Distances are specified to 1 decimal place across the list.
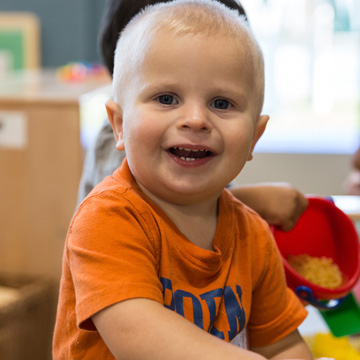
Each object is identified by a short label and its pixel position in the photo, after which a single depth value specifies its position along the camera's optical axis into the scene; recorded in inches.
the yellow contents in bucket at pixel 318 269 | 45.5
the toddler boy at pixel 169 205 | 32.1
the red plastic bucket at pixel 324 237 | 46.8
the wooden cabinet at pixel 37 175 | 74.7
